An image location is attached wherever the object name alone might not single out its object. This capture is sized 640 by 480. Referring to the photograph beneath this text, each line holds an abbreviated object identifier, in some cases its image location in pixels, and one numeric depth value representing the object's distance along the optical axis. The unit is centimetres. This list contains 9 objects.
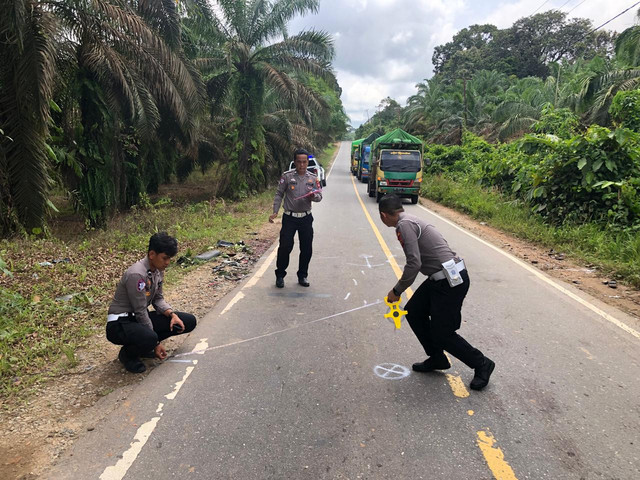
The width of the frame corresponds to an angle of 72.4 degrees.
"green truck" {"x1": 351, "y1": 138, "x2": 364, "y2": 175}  3553
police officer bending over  346
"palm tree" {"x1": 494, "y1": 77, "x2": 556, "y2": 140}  2762
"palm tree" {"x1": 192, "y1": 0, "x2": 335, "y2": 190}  1645
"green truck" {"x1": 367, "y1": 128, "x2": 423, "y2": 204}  1841
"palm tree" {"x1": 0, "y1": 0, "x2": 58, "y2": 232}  802
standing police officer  622
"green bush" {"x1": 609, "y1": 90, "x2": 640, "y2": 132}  1119
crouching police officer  362
